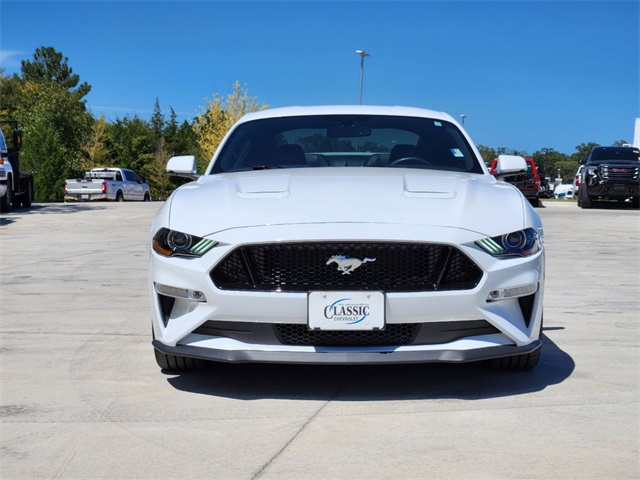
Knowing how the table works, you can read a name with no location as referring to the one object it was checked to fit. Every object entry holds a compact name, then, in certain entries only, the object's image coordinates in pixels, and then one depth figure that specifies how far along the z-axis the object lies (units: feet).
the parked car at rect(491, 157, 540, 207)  88.89
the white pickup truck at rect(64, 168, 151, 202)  111.34
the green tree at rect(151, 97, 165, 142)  243.60
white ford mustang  12.35
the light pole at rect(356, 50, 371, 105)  154.53
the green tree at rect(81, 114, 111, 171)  198.39
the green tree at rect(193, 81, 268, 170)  180.34
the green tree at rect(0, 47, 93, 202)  139.13
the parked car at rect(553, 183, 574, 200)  227.20
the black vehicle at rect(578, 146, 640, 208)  80.53
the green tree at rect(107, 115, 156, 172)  218.59
